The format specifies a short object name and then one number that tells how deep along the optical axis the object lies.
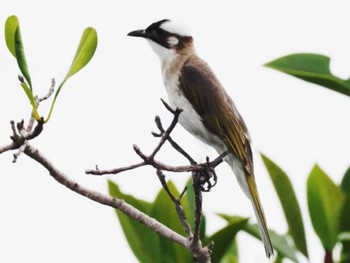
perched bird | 6.74
